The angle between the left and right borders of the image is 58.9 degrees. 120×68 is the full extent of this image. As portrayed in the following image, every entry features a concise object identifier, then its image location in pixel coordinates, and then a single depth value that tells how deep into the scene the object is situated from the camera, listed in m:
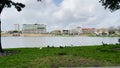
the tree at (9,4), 7.67
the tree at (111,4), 9.71
